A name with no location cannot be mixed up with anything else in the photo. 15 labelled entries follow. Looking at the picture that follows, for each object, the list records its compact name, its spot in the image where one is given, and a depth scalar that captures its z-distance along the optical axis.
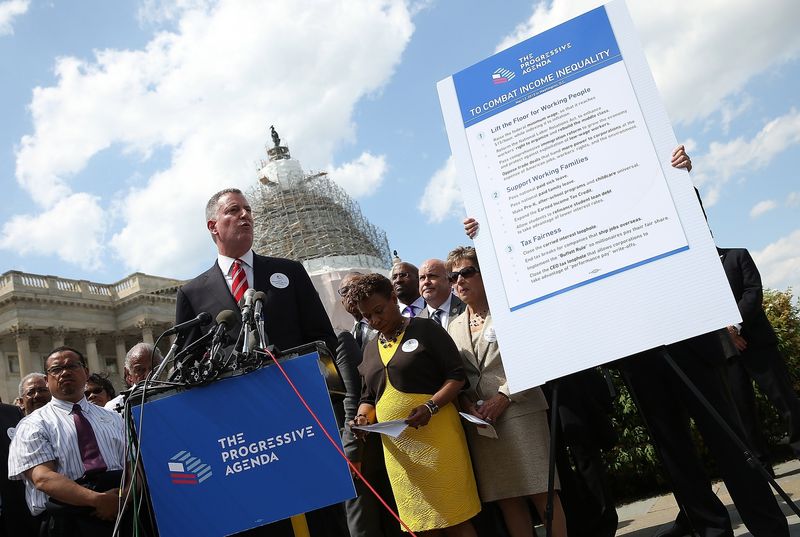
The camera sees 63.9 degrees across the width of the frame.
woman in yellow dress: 3.48
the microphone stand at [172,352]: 2.73
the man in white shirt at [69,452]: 3.79
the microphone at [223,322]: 2.72
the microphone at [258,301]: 2.72
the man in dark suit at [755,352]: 5.29
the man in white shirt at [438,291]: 5.27
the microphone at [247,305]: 2.70
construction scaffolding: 45.36
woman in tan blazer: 3.65
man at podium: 3.62
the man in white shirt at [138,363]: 5.60
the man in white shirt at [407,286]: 5.59
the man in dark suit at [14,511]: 4.74
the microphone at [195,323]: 2.88
